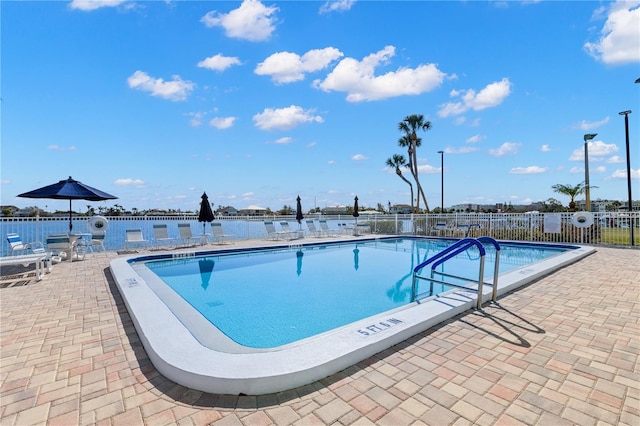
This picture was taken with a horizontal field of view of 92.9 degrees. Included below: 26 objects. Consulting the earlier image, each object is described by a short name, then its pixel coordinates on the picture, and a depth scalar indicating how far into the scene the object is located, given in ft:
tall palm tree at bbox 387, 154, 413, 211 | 86.26
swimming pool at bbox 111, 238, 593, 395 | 7.64
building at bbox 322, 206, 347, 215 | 145.13
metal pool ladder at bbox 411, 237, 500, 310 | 13.15
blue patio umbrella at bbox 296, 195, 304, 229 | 47.14
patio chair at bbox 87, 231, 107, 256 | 29.41
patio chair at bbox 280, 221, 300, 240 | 43.47
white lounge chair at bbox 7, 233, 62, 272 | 21.35
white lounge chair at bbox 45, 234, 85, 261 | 25.12
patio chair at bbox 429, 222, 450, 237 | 46.16
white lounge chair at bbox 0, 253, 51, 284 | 17.61
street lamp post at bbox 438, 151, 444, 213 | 80.44
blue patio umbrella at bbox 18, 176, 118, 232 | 26.14
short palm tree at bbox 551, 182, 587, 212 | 55.93
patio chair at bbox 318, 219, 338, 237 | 48.98
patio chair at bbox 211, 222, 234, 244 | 38.60
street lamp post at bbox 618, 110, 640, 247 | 39.04
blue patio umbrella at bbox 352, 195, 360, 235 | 52.60
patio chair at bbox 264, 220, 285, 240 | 42.29
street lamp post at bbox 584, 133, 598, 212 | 42.23
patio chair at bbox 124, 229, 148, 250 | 31.42
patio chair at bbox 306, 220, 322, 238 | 47.75
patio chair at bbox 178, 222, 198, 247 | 35.03
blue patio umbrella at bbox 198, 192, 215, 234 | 36.29
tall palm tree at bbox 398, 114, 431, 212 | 81.51
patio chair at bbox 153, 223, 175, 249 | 33.35
